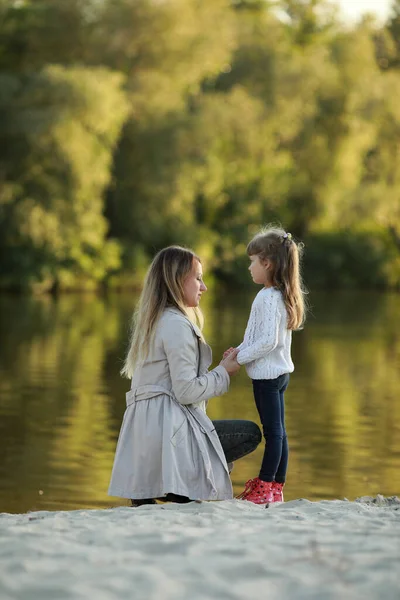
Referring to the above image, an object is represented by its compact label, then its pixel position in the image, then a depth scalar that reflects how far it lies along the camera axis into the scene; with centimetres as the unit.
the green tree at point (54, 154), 4421
